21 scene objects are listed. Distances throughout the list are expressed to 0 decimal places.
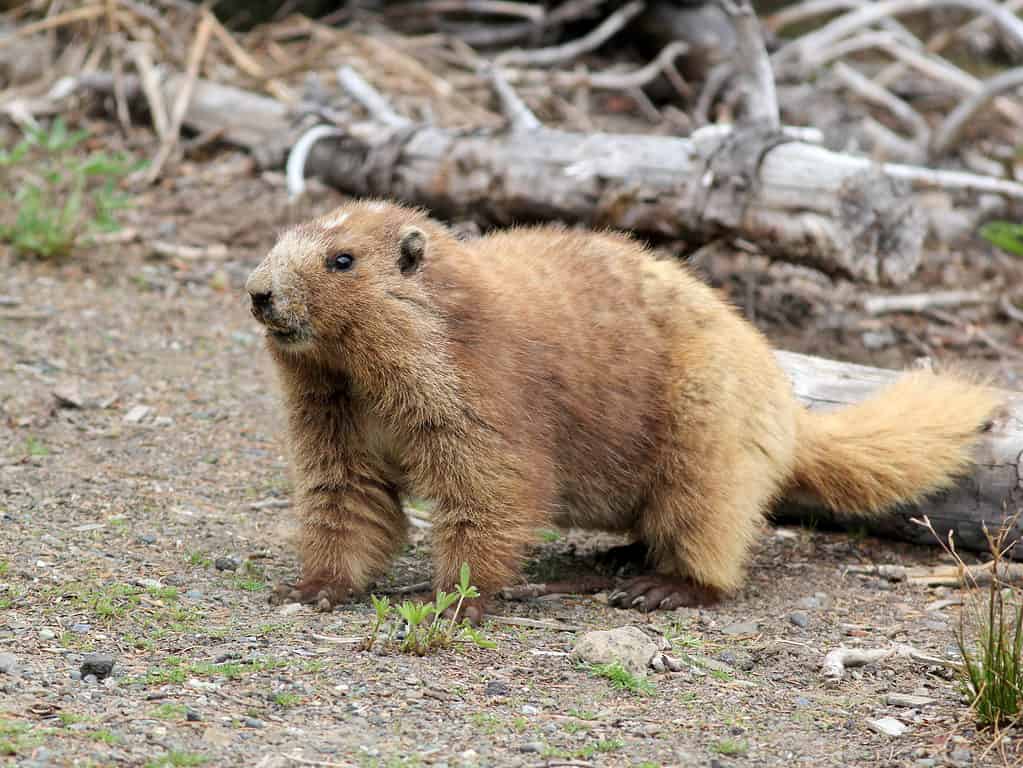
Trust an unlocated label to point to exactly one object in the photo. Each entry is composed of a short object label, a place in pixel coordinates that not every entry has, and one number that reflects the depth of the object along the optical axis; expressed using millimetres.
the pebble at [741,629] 10641
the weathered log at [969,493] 12125
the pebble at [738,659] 9711
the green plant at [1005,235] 18547
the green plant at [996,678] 8070
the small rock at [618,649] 9375
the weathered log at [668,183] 15195
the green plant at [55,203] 17187
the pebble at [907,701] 8961
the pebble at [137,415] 14133
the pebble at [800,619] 10883
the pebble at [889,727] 8430
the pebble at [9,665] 8141
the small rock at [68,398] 14086
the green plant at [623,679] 8945
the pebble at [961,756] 7969
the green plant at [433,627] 9000
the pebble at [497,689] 8672
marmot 9914
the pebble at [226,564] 10992
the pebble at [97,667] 8273
